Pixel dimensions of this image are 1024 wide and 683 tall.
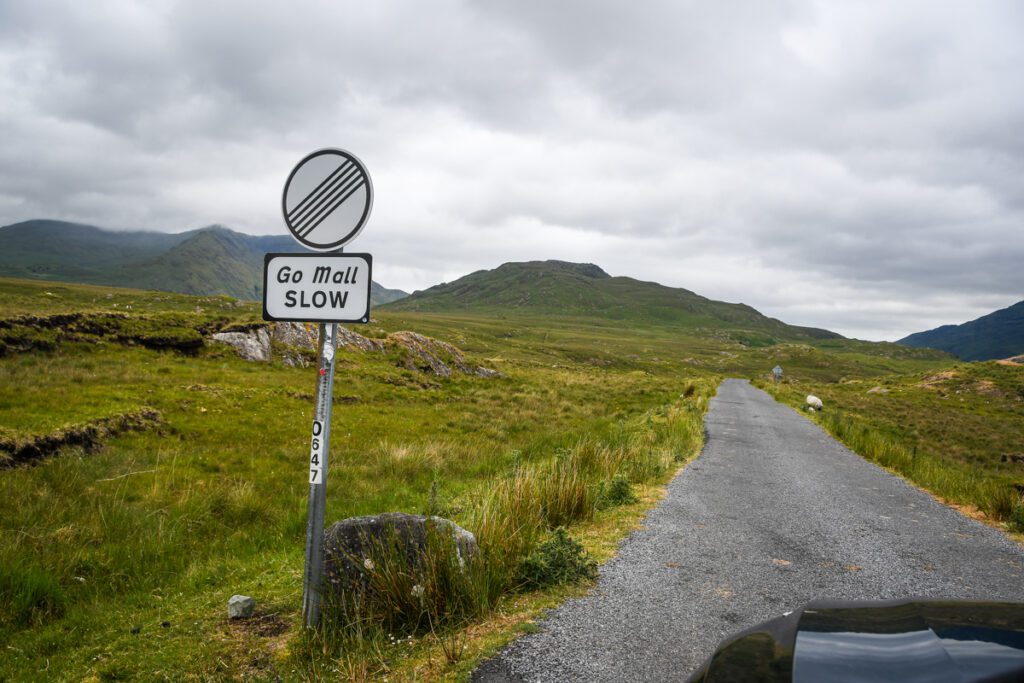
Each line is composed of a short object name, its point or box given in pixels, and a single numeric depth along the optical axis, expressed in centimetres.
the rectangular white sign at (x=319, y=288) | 409
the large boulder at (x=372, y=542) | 466
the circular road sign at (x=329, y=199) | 426
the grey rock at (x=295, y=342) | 2659
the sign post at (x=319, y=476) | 418
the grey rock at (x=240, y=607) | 504
